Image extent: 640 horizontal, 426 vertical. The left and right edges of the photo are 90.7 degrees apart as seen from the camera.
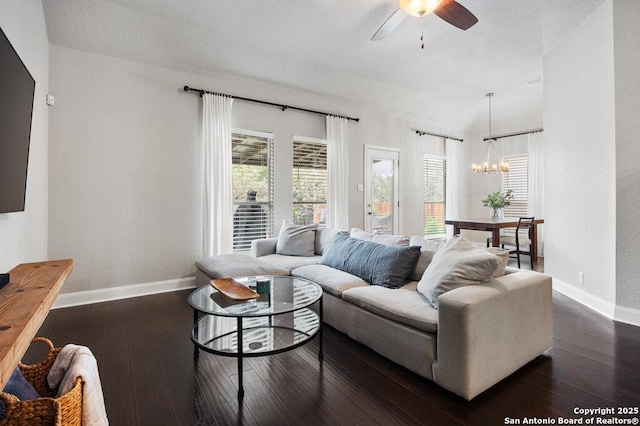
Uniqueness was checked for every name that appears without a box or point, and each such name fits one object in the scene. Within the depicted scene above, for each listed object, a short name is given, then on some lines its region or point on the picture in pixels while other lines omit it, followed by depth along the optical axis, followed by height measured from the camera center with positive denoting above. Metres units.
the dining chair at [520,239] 5.24 -0.44
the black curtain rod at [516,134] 6.53 +1.72
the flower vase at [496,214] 5.92 -0.02
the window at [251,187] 4.57 +0.38
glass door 5.97 +0.44
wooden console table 0.91 -0.37
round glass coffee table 2.00 -0.87
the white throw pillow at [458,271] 2.08 -0.39
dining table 5.21 -0.21
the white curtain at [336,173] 5.37 +0.68
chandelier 7.21 +1.37
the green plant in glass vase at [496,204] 5.85 +0.17
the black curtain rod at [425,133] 6.69 +1.73
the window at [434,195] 7.03 +0.41
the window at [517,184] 6.78 +0.63
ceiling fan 2.49 +1.67
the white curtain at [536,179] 6.44 +0.70
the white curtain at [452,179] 7.24 +0.78
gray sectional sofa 1.80 -0.71
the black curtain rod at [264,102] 4.14 +1.64
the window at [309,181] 5.13 +0.53
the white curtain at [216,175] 4.21 +0.51
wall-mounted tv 1.53 +0.48
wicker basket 0.97 -0.62
